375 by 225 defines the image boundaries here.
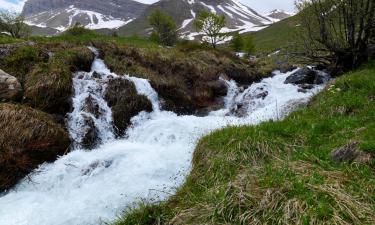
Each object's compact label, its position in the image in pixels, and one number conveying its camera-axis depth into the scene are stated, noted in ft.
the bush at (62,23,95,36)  167.69
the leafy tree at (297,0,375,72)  58.90
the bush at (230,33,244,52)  258.51
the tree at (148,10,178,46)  239.71
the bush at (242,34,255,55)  252.01
